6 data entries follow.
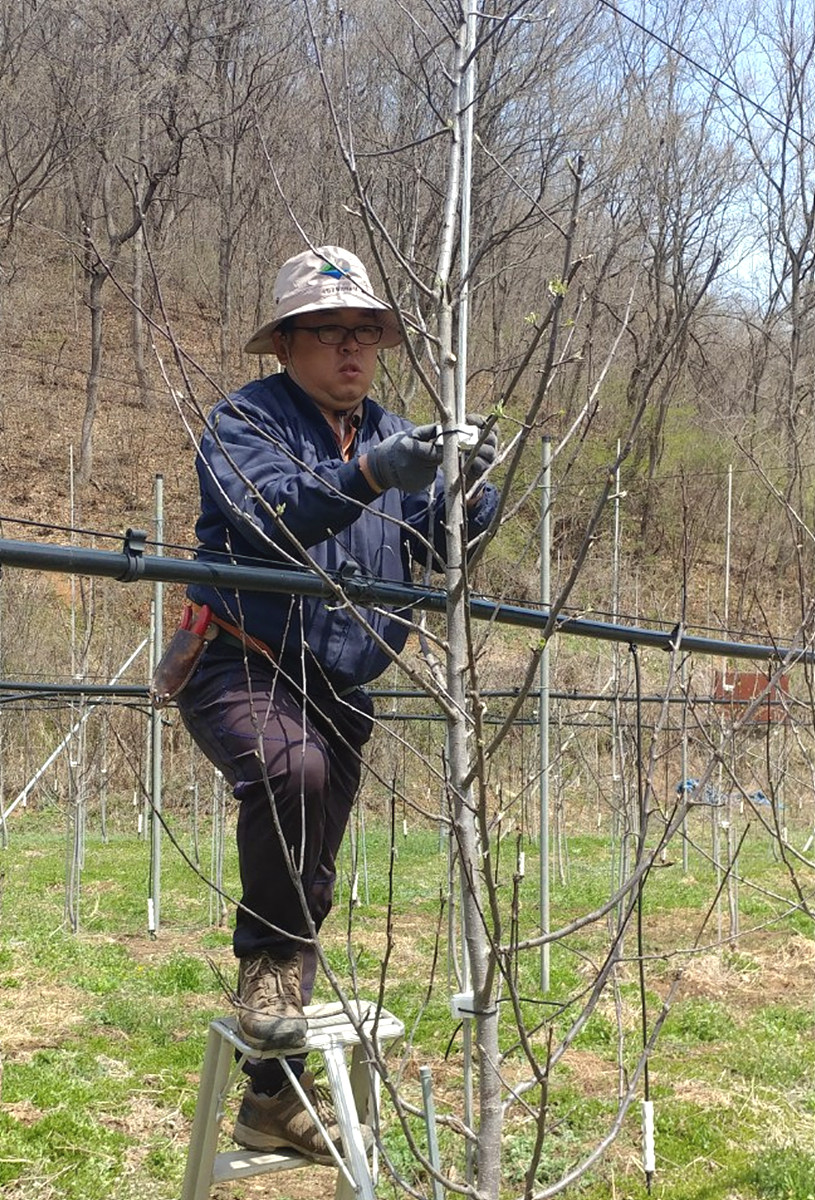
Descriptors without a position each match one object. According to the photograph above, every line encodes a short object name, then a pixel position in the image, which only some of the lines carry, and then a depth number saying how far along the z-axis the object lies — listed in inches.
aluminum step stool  91.1
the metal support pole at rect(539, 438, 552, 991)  197.9
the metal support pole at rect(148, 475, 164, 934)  261.1
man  90.7
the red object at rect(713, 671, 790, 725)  318.8
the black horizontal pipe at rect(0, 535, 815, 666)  83.0
